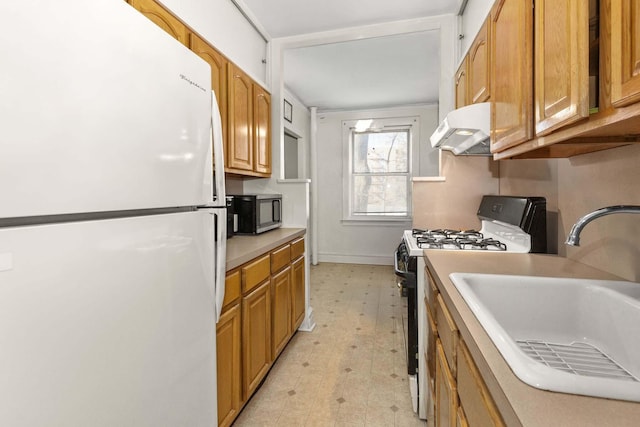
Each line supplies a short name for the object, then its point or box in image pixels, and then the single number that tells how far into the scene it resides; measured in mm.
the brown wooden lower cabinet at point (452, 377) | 682
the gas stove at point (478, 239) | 1750
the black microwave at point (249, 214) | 2369
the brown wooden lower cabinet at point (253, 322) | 1476
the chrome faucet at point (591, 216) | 796
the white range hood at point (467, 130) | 1696
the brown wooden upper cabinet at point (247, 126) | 2166
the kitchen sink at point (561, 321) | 800
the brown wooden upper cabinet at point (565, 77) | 666
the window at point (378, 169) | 4992
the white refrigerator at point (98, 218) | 587
